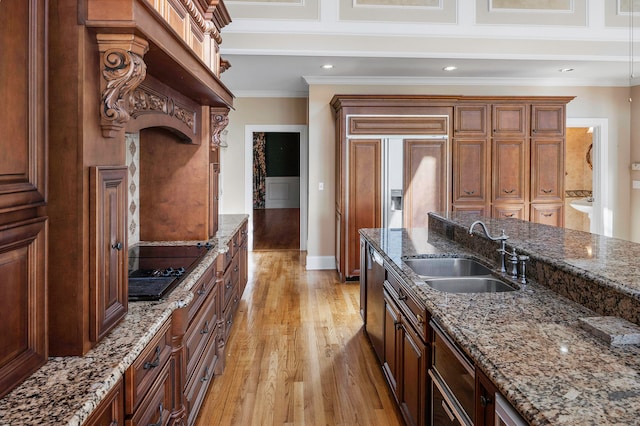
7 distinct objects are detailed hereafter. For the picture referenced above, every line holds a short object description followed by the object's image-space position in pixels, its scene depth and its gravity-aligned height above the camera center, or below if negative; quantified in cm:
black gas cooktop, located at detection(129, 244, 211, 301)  183 -33
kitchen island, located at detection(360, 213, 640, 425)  94 -39
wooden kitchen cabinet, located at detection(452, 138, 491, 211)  533 +43
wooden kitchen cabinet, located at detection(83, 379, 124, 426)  107 -55
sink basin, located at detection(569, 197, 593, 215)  622 +2
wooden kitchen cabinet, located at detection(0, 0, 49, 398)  102 +4
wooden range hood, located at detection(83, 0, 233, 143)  125 +56
